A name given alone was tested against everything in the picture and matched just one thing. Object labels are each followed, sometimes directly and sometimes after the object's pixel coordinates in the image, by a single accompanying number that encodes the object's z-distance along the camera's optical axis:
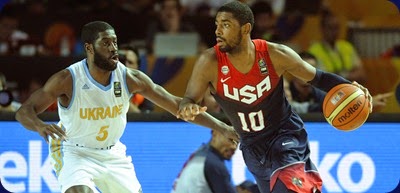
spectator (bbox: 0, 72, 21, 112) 19.67
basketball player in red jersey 15.52
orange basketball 15.79
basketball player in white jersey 15.90
